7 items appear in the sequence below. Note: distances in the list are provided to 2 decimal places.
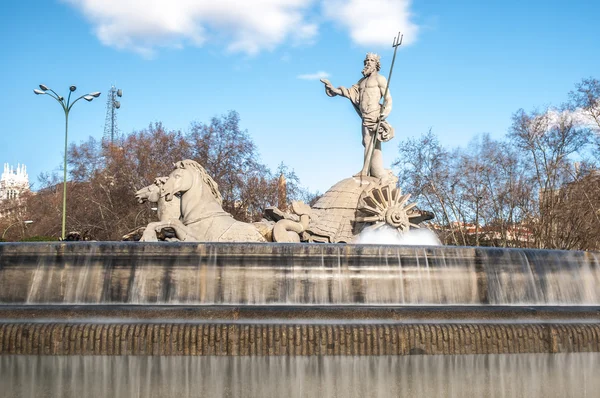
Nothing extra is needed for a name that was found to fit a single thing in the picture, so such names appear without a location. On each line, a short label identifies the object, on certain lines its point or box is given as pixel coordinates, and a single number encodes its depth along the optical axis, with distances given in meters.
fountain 6.57
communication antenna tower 67.69
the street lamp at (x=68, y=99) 26.20
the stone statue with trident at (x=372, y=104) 15.38
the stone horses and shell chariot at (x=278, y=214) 11.59
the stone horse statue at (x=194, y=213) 11.50
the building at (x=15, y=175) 156.62
